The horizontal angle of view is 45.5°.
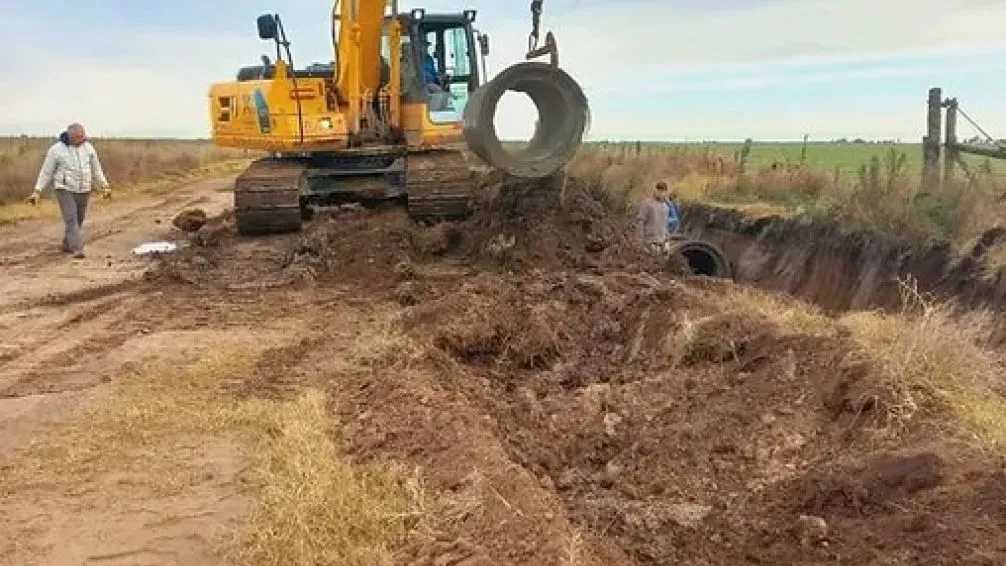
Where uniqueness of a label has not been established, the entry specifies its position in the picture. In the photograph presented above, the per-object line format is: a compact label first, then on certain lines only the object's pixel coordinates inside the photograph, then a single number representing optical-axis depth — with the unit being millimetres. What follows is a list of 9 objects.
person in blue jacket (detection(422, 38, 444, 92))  16078
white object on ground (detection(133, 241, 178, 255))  15922
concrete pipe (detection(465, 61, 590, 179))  11477
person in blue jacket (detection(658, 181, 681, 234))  14895
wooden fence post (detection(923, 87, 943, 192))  16000
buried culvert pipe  14320
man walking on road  15008
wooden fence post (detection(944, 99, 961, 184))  15988
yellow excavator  14445
